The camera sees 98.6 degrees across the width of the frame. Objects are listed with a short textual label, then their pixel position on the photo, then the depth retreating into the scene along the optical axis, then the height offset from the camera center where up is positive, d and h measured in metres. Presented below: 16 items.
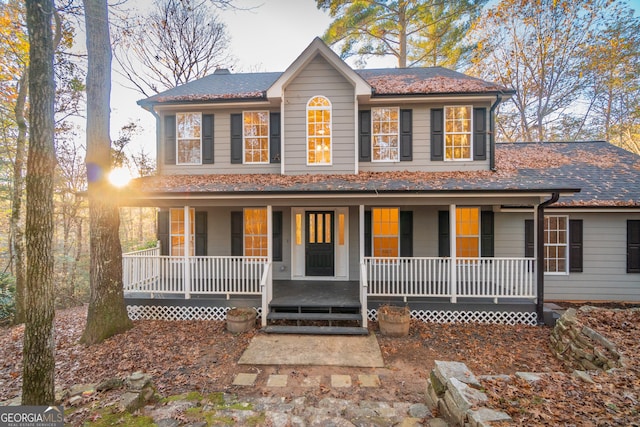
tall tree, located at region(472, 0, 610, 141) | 12.62 +7.89
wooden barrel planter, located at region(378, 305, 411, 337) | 5.78 -2.32
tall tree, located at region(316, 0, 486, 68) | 13.07 +9.18
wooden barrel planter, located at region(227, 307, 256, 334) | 6.07 -2.38
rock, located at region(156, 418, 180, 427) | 3.10 -2.39
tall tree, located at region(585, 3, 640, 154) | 12.46 +6.57
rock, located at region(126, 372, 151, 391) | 3.55 -2.22
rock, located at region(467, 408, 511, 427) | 2.58 -1.98
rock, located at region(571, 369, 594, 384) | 3.36 -2.08
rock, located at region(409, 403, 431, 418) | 3.40 -2.51
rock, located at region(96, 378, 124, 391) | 3.77 -2.39
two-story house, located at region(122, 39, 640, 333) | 6.92 +0.48
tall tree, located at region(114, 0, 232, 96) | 13.38 +8.25
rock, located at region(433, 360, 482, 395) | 3.29 -2.04
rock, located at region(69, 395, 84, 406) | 3.46 -2.40
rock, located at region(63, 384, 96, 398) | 3.67 -2.42
